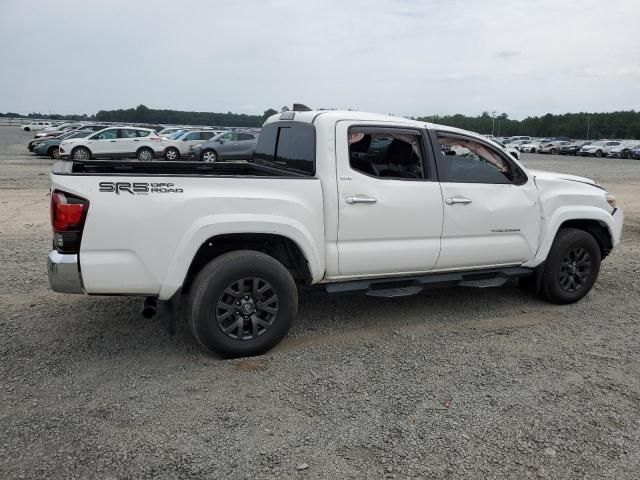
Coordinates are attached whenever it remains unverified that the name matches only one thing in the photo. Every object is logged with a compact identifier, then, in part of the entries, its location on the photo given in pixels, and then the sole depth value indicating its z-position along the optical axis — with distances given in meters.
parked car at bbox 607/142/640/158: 43.06
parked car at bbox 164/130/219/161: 24.18
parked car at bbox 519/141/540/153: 52.97
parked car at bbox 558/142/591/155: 49.62
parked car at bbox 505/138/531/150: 53.99
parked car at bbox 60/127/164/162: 23.02
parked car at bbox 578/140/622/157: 44.81
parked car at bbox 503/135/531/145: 58.68
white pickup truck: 3.84
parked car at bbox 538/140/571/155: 51.26
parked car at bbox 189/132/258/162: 22.50
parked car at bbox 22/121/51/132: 70.44
